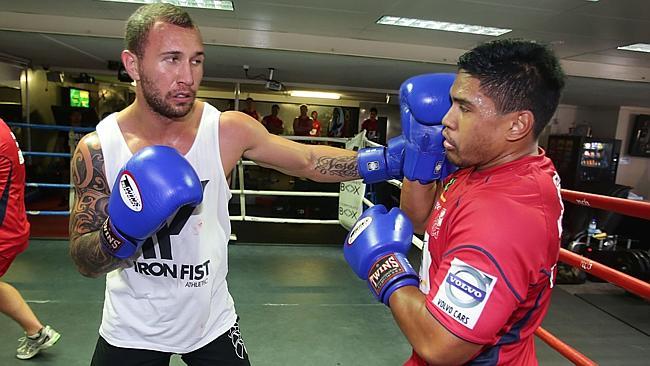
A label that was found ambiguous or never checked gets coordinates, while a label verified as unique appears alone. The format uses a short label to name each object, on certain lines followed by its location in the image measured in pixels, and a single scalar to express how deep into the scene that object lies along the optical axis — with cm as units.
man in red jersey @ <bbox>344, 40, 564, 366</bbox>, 70
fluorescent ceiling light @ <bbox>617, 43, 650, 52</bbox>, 462
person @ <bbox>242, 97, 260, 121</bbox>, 762
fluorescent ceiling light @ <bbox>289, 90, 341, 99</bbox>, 961
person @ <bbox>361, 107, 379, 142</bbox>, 861
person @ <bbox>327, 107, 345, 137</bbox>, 1009
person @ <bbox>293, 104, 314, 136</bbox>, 830
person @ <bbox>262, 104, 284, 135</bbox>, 821
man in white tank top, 117
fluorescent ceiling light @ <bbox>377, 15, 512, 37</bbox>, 419
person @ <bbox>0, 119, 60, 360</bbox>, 191
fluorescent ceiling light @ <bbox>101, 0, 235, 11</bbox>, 389
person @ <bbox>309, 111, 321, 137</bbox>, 834
